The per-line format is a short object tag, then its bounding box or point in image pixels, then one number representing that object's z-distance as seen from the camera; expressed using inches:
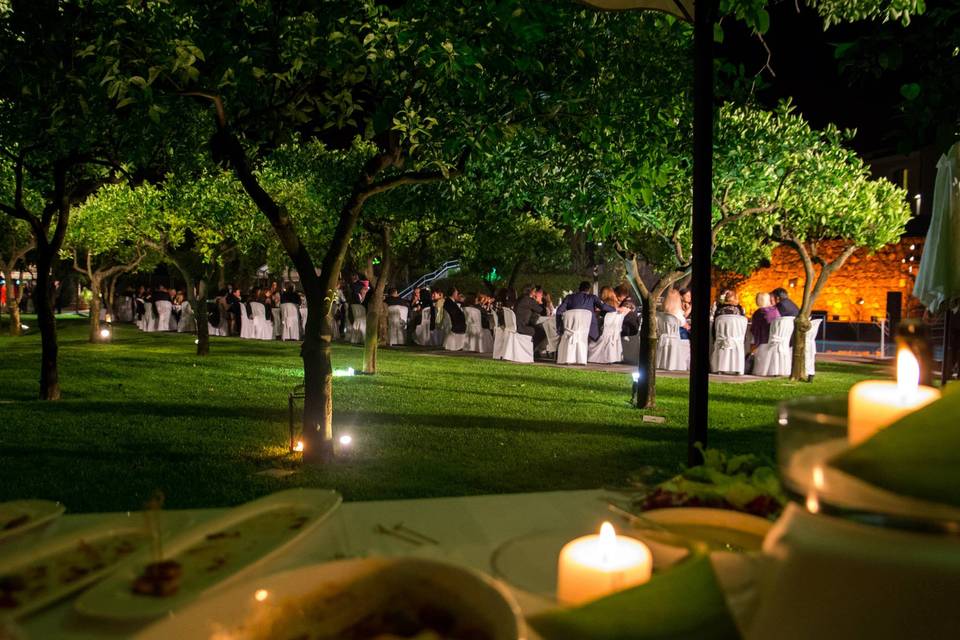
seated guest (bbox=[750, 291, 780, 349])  518.0
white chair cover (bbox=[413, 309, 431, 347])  740.2
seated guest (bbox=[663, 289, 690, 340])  556.4
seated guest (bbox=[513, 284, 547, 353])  584.1
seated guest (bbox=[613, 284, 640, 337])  581.3
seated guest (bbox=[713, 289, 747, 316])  517.7
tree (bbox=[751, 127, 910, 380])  407.5
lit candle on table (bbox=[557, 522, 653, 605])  31.5
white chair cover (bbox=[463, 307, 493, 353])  669.9
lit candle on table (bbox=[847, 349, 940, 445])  22.9
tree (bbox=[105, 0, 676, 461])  170.9
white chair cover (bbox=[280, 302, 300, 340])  801.6
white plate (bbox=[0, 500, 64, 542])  43.9
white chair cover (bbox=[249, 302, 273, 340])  844.6
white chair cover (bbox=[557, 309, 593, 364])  558.3
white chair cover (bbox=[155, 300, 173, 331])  959.6
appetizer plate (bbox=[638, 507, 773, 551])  40.6
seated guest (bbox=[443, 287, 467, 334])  665.6
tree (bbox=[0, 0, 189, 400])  176.4
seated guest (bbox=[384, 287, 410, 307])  757.1
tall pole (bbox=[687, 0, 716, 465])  81.9
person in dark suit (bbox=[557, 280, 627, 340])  556.7
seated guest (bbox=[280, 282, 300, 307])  816.9
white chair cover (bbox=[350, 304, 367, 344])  748.0
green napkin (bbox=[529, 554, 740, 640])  20.6
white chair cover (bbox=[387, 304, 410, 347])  743.7
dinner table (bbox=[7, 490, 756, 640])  44.1
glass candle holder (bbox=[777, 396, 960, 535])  19.3
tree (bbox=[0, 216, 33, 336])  810.8
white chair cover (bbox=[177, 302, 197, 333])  937.5
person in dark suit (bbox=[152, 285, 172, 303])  974.4
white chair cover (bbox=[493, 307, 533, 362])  585.3
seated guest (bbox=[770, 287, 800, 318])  501.4
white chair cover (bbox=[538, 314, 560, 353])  609.9
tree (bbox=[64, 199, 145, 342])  708.4
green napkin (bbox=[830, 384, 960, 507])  19.3
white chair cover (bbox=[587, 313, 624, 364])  585.0
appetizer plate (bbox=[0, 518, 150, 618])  34.3
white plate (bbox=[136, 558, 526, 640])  25.5
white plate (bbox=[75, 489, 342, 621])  31.5
